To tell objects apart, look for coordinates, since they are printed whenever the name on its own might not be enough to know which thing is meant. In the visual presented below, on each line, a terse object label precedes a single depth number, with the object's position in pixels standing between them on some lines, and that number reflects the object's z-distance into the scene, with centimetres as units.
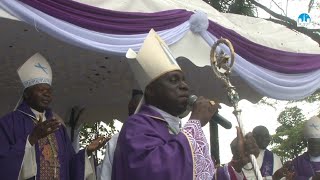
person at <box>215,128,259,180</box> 298
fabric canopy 403
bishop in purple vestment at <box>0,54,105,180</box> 421
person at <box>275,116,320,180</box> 636
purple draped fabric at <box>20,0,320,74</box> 405
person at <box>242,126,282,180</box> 590
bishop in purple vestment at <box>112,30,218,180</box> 263
